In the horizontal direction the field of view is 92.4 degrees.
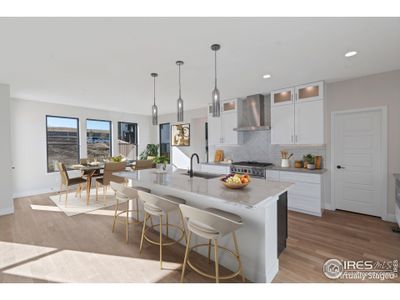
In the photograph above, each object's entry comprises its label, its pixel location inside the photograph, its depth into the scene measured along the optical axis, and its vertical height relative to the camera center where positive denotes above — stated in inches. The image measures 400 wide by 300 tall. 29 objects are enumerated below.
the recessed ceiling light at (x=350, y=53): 99.8 +48.3
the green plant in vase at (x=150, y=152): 291.3 -7.4
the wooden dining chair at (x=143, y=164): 200.1 -18.3
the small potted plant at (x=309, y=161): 151.7 -13.0
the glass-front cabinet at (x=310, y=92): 142.5 +41.2
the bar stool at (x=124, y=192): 105.0 -25.0
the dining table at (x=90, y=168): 171.8 -18.3
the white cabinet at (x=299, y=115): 143.4 +24.1
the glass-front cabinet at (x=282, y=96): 157.1 +41.5
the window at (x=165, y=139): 291.9 +12.3
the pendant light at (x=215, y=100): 89.8 +21.8
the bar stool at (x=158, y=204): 82.6 -25.4
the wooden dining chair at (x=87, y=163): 197.8 -16.5
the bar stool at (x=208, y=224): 62.3 -26.2
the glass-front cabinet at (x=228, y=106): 193.0 +41.7
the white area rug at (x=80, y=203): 154.0 -49.4
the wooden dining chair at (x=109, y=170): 173.2 -21.0
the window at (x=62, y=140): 215.9 +9.5
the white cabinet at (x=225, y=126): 192.5 +21.3
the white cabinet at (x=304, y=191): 139.6 -34.6
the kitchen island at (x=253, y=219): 69.2 -28.4
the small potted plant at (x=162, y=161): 127.0 -9.4
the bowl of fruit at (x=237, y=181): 78.5 -14.8
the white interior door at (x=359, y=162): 134.3 -12.8
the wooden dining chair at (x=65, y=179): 170.2 -29.0
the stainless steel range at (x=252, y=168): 161.3 -19.3
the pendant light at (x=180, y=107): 105.7 +22.0
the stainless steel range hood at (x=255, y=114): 177.2 +30.4
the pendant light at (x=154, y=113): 117.9 +21.0
